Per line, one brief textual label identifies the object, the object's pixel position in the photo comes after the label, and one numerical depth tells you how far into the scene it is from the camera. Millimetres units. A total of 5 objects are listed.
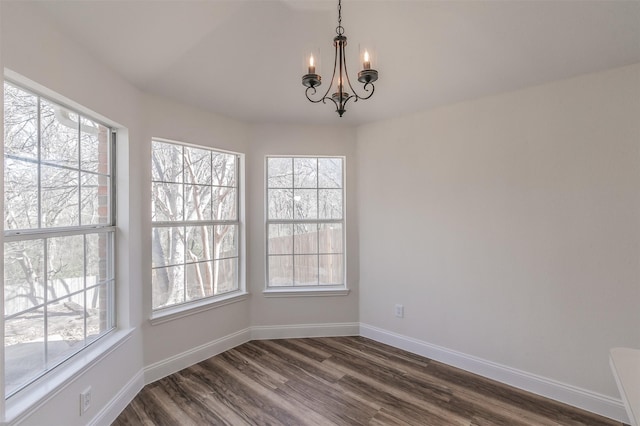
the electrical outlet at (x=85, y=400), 1693
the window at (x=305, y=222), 3227
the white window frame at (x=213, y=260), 2493
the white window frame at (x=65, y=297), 1382
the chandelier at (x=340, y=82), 1313
